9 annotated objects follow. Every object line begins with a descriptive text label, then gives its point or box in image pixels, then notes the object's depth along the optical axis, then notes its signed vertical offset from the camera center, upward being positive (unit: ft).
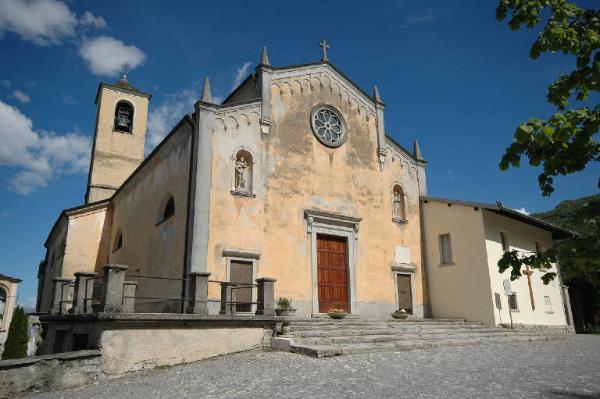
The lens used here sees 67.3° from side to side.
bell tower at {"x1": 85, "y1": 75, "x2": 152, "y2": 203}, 93.15 +36.95
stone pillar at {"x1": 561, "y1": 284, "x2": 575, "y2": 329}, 65.98 +0.34
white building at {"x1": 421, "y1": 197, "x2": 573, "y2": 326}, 55.26 +5.17
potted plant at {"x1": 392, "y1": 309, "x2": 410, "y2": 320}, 52.70 -0.57
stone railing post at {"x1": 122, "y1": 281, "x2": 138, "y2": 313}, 35.22 +1.15
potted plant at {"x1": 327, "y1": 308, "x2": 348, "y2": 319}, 46.73 -0.35
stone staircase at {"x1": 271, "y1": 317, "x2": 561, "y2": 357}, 34.12 -2.27
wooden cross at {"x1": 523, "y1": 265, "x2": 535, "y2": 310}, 59.82 +2.56
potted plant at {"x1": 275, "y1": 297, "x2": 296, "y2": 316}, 40.51 +0.45
